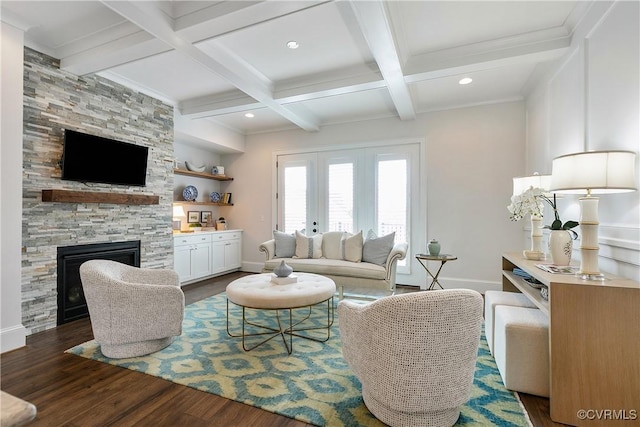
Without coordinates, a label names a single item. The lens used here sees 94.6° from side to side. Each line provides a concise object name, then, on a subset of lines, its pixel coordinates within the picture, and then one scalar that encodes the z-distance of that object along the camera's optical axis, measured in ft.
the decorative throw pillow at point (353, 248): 13.69
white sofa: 12.09
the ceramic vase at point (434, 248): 11.96
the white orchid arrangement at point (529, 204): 8.37
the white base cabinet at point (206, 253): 15.16
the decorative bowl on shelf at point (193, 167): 17.11
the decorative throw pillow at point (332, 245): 14.42
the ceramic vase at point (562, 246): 7.23
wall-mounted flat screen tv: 10.32
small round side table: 11.47
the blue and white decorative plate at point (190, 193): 17.02
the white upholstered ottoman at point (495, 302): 7.63
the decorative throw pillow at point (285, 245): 14.80
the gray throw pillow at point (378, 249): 13.17
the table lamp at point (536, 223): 8.64
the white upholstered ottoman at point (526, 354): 6.01
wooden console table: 5.12
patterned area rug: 5.63
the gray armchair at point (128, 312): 7.54
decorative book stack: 8.89
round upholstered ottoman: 7.64
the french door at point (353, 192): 15.48
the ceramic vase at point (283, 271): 9.09
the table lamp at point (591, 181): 5.61
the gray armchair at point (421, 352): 4.71
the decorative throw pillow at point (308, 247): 14.53
